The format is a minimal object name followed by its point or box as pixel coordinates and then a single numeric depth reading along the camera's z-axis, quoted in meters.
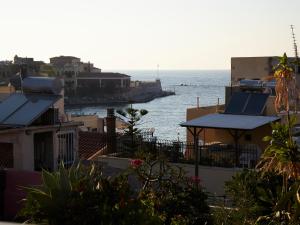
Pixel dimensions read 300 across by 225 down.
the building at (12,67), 98.91
